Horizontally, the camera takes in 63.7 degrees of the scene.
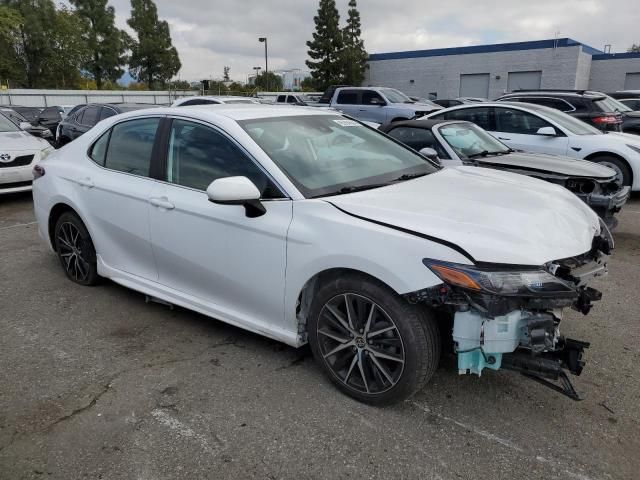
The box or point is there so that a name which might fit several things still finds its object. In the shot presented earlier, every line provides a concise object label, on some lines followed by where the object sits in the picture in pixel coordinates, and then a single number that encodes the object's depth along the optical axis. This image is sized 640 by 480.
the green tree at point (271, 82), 63.47
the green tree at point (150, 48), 50.03
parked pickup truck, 16.38
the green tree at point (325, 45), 49.28
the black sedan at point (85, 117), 12.00
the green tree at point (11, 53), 35.94
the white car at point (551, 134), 8.30
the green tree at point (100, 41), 46.78
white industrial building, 35.28
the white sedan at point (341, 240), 2.48
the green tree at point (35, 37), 41.00
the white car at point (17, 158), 8.34
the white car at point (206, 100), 10.72
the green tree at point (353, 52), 46.06
